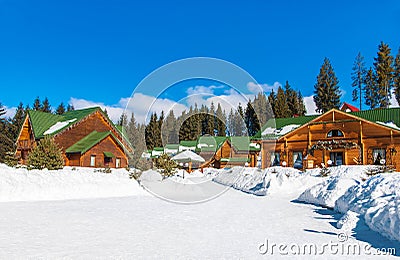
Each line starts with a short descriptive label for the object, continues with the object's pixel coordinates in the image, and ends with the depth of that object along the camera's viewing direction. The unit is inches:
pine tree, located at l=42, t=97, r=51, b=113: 2336.2
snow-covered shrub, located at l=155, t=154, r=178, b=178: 717.3
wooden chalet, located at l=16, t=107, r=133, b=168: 1096.2
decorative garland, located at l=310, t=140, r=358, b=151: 901.8
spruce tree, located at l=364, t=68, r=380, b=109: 1907.0
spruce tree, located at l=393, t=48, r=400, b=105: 1821.7
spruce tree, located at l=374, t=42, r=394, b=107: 1833.2
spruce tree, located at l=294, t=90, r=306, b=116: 2198.8
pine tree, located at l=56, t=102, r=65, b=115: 2491.4
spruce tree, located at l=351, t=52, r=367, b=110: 1988.2
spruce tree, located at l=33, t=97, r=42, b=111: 2302.7
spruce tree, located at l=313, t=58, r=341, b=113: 2012.8
